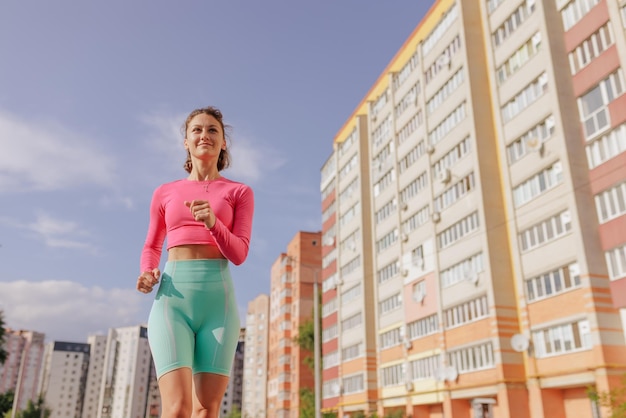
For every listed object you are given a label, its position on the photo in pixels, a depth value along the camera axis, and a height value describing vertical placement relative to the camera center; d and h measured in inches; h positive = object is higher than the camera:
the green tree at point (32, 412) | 3708.9 +161.5
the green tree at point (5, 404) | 2521.4 +138.8
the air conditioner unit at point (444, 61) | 1772.9 +1032.4
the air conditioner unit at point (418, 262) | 1825.5 +492.5
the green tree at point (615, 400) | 1024.7 +61.0
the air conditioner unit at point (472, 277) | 1534.2 +377.4
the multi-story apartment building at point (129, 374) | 5206.7 +522.6
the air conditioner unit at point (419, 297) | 1793.6 +383.9
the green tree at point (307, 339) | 3009.4 +453.8
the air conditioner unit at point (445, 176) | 1681.8 +669.5
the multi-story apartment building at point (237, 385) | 5634.8 +464.9
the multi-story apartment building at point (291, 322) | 3250.5 +614.0
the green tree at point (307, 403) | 2824.8 +159.9
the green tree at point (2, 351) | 1806.1 +258.3
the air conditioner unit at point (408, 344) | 1838.1 +262.1
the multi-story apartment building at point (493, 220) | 1200.8 +508.1
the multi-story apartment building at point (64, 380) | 5620.1 +506.7
